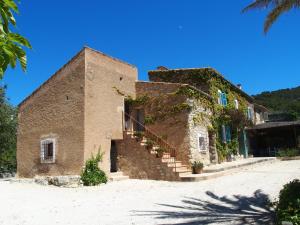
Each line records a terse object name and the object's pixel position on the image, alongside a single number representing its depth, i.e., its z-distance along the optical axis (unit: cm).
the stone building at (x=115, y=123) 1695
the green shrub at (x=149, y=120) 1983
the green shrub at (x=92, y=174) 1582
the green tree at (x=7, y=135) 2533
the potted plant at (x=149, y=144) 1739
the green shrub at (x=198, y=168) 1706
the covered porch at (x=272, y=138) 2892
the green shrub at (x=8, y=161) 2616
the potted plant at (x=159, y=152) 1705
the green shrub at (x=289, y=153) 2587
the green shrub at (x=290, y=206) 597
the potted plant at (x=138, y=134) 1827
